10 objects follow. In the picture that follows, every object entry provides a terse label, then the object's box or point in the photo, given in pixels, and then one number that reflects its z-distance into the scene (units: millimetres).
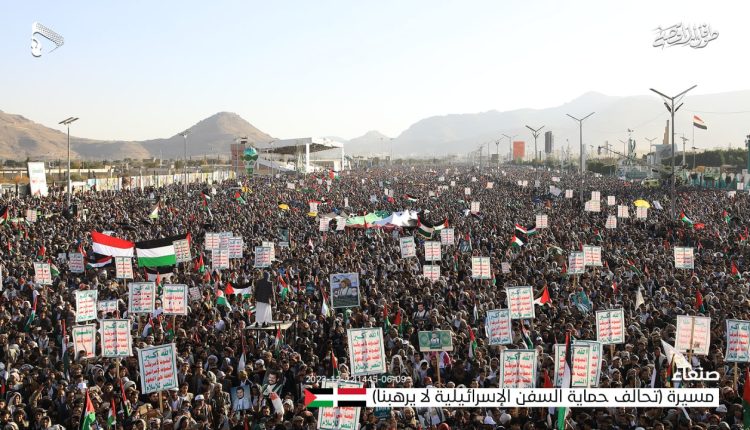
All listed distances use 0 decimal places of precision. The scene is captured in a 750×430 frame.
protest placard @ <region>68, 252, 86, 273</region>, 20031
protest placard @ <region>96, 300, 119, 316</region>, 14852
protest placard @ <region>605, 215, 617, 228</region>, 28469
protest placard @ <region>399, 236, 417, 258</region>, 21328
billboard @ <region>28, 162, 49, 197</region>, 44044
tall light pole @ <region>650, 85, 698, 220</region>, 33738
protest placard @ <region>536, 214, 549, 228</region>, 28094
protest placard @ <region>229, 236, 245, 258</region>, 21562
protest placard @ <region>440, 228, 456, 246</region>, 23984
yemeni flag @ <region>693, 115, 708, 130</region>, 66512
